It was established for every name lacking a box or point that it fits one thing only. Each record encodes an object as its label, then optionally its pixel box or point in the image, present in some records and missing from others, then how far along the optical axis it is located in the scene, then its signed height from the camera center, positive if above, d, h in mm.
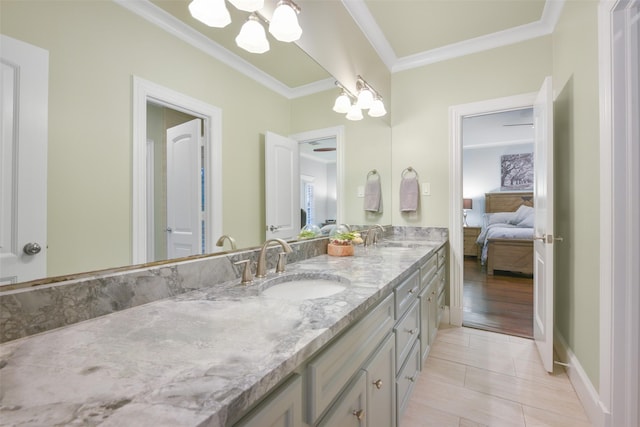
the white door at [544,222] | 1790 -52
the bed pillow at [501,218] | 5539 -80
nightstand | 5930 -568
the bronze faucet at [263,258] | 1188 -182
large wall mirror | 645 +308
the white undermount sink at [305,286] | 1183 -310
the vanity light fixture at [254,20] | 1041 +826
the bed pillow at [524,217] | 4988 -57
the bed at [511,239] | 4281 -402
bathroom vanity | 408 -271
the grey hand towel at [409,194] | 2734 +198
